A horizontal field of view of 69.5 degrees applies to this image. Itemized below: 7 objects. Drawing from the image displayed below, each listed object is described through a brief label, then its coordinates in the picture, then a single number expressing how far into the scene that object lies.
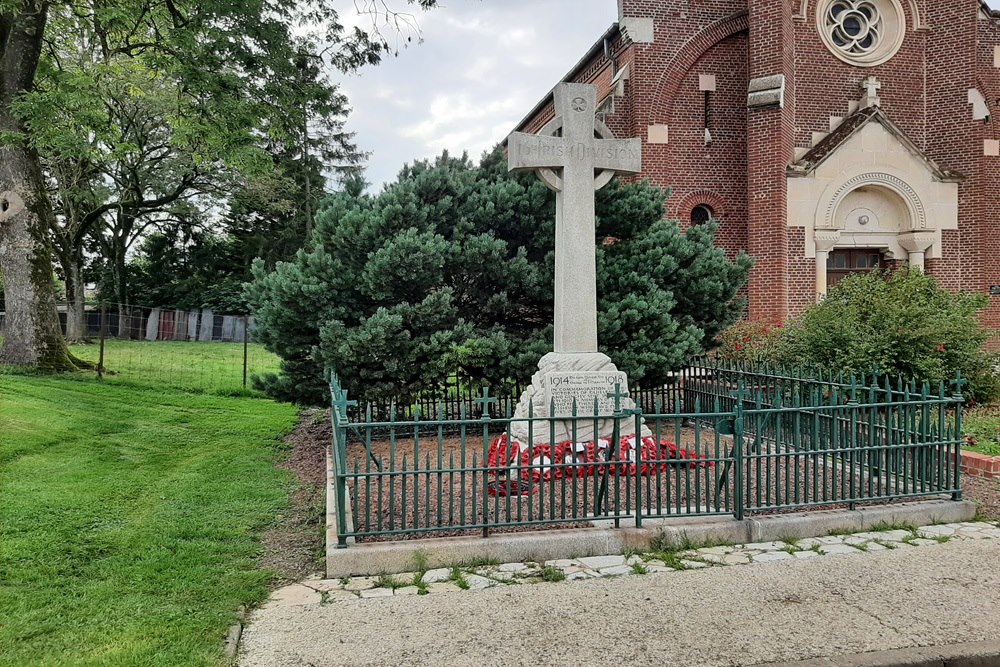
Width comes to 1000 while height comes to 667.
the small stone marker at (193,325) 29.94
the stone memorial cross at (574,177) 7.21
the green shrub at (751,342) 11.12
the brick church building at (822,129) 16.05
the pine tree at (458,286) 8.35
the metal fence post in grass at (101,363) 13.56
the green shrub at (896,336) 9.71
